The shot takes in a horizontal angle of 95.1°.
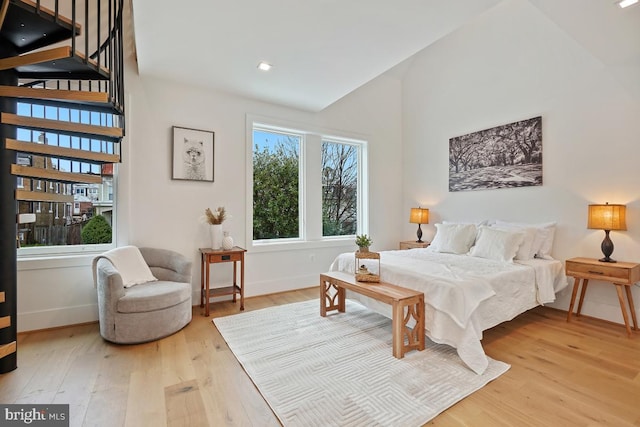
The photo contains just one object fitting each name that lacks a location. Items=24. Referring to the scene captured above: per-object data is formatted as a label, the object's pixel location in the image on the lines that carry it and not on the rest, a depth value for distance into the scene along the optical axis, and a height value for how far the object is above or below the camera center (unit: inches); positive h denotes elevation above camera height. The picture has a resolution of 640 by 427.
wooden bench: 91.5 -30.1
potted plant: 117.0 -11.6
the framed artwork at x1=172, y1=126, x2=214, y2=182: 141.0 +28.9
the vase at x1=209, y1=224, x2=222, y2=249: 139.6 -11.1
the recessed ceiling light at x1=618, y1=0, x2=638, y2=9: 81.1 +59.9
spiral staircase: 74.3 +33.2
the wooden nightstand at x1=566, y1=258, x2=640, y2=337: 106.8 -22.1
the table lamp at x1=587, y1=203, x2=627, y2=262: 113.0 -1.5
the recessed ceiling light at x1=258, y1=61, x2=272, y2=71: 122.1 +62.7
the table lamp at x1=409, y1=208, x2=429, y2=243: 191.3 -1.5
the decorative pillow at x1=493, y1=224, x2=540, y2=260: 129.0 -12.6
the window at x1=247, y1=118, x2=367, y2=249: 169.5 +17.6
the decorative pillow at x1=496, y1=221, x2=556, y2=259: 134.2 -12.1
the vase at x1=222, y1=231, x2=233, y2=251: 140.4 -14.4
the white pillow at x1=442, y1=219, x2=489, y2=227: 159.1 -4.2
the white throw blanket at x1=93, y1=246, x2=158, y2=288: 111.7 -21.1
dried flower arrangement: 140.9 -2.0
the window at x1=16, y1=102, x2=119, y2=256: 117.3 +4.6
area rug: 67.2 -45.0
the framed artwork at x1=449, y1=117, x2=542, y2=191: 144.6 +31.5
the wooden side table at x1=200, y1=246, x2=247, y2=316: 130.8 -26.9
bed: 89.3 -22.3
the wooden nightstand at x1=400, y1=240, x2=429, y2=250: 186.1 -19.3
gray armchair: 99.4 -33.6
